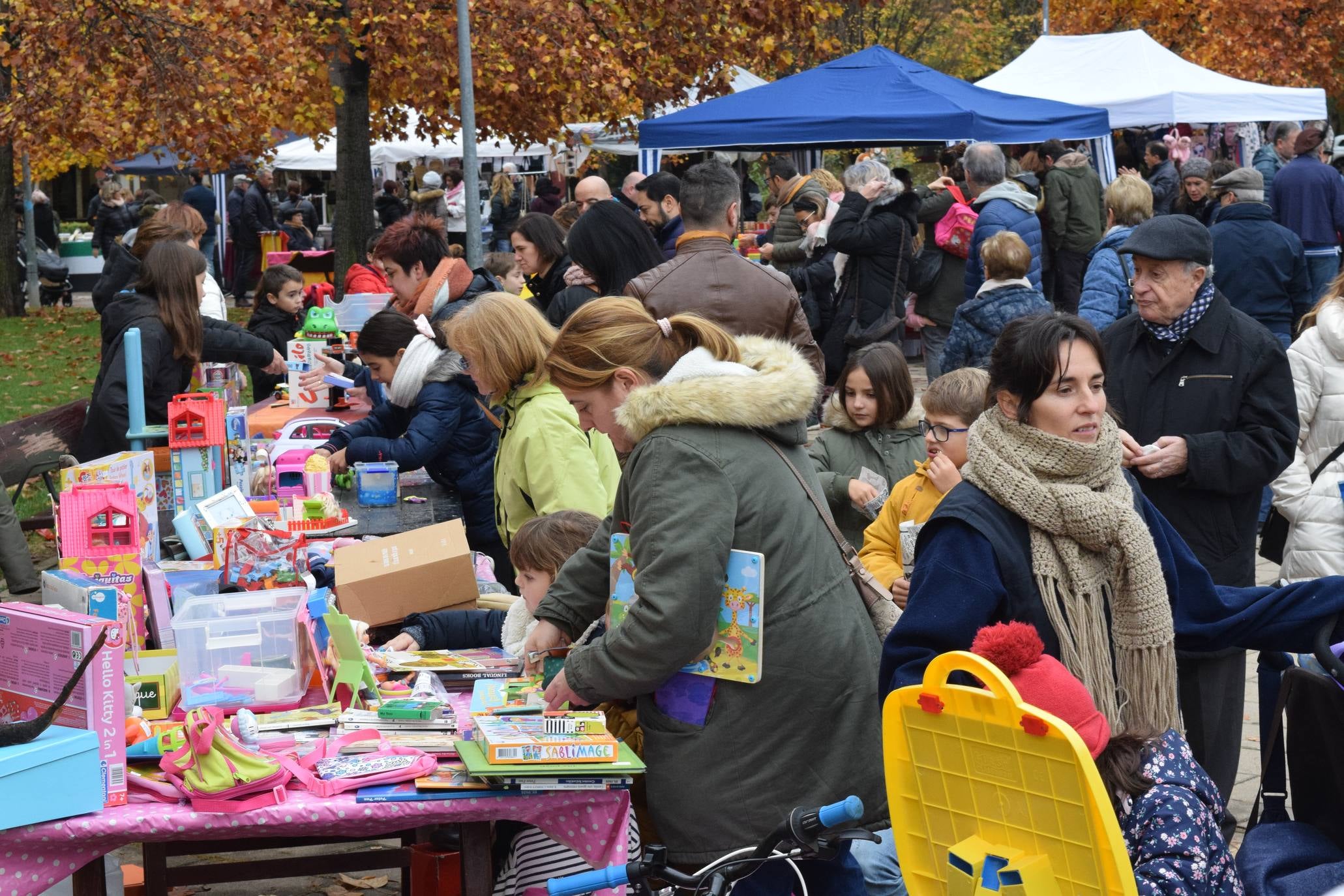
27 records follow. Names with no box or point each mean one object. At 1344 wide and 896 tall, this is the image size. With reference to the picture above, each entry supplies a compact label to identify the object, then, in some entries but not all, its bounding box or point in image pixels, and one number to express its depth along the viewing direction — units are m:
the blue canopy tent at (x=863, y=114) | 11.62
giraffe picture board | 2.99
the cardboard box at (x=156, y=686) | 3.61
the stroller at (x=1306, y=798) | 2.59
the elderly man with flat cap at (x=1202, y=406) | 4.18
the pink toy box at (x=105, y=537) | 3.91
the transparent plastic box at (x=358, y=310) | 10.09
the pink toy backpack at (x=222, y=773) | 3.04
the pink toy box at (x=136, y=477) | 4.27
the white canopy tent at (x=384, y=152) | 25.39
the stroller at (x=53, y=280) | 23.53
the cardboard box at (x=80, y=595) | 3.61
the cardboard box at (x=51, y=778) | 2.90
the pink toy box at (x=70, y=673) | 3.02
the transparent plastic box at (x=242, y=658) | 3.71
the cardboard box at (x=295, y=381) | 8.16
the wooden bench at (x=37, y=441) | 7.55
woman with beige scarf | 2.69
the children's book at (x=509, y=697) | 3.45
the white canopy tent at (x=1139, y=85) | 16.23
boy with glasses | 4.36
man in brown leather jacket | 6.18
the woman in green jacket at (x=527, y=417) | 4.53
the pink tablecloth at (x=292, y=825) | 2.97
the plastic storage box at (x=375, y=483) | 6.09
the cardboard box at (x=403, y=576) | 4.63
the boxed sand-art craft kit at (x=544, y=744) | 3.06
